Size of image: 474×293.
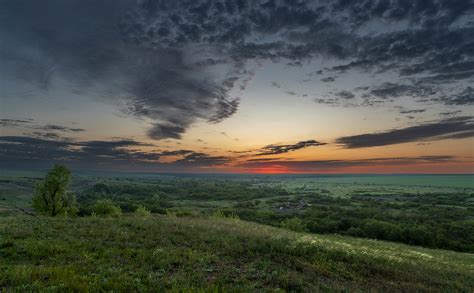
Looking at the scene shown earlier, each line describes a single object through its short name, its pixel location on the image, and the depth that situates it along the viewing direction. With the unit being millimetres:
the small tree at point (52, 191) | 49356
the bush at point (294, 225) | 77562
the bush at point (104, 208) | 66000
